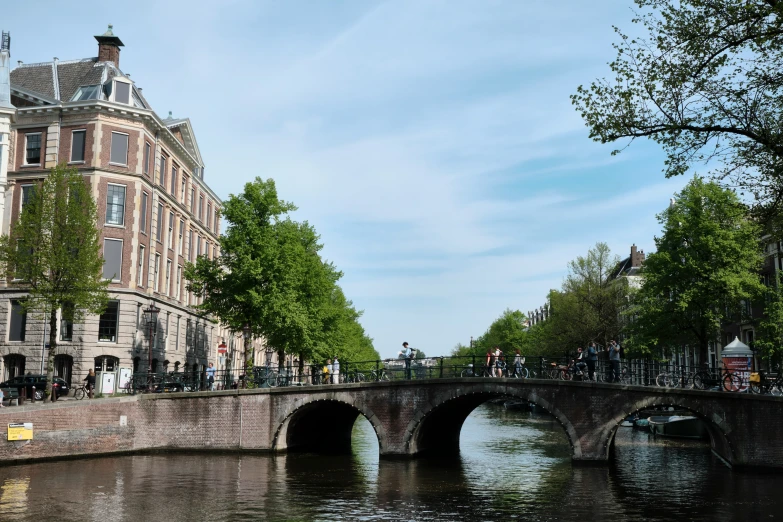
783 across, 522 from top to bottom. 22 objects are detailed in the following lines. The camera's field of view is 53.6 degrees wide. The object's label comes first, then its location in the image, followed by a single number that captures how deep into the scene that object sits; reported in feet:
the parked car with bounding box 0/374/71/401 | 122.00
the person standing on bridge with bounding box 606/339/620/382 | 104.94
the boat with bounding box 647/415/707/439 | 151.23
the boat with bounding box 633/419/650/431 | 186.53
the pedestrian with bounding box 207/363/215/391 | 122.27
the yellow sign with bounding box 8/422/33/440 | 97.09
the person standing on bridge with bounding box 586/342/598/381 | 106.93
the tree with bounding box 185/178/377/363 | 138.72
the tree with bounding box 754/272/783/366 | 143.23
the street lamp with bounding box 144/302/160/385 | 132.73
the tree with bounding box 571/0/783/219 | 51.57
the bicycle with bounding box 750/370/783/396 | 97.13
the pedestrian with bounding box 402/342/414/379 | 115.39
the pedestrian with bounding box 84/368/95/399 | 117.19
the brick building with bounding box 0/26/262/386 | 146.20
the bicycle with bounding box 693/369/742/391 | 99.91
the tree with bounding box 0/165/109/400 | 116.06
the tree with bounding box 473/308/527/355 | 312.48
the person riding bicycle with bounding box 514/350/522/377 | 112.47
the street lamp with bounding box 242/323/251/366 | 140.15
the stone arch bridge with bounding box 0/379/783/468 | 96.84
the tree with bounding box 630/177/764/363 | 139.23
